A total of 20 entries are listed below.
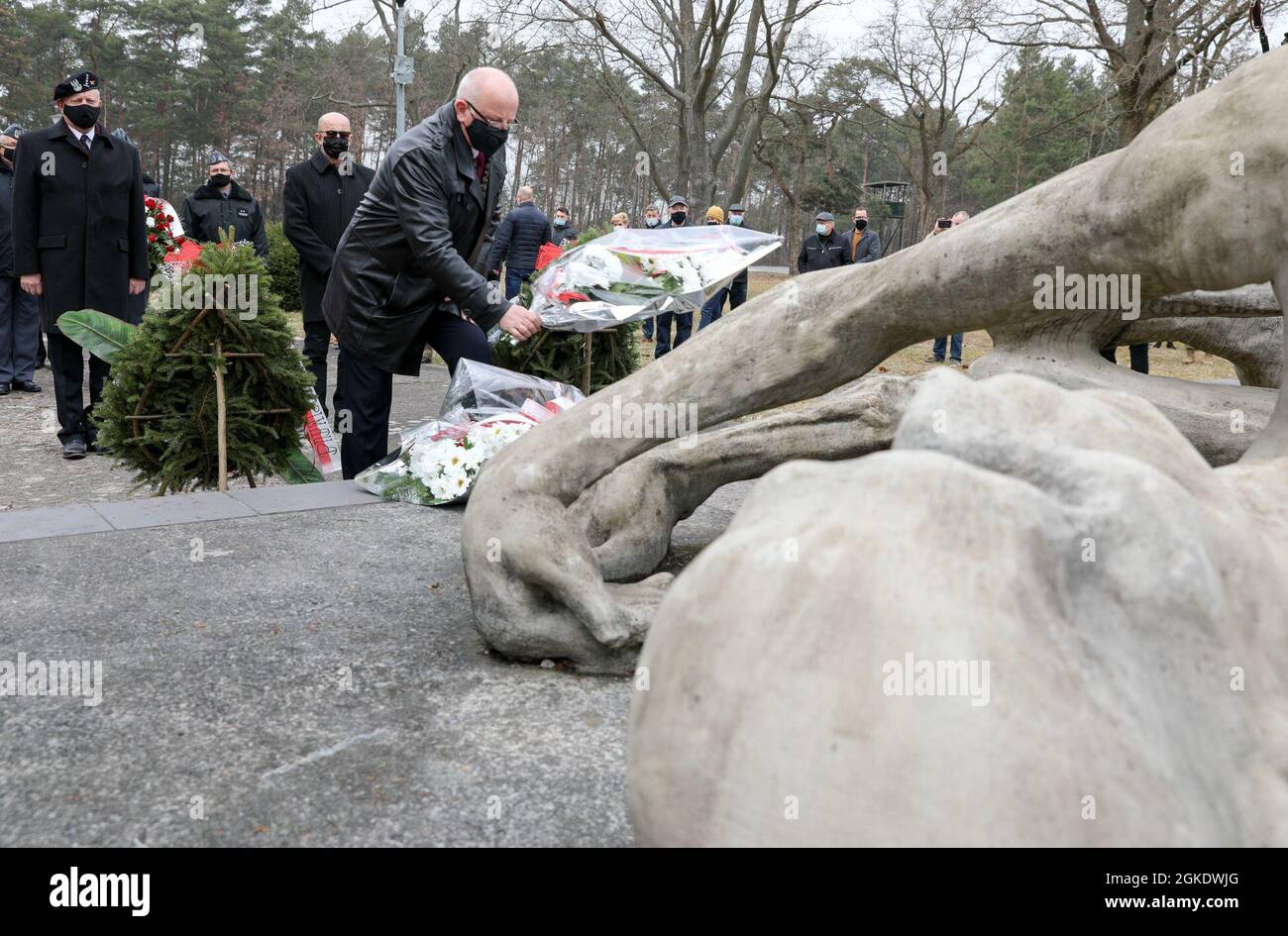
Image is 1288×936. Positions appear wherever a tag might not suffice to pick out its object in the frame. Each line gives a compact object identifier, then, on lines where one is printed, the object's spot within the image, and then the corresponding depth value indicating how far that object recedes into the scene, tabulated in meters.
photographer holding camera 13.08
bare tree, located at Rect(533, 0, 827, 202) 19.78
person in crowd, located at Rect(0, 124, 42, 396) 8.81
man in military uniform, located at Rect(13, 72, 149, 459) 6.21
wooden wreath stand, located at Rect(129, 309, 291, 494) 5.01
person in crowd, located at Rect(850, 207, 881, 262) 12.27
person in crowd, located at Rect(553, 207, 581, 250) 14.54
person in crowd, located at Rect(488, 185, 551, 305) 11.34
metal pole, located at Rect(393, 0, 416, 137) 13.31
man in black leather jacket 4.11
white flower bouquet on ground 4.05
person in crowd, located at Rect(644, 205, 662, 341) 14.25
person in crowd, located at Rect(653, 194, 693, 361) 11.91
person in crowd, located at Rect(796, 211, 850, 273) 12.32
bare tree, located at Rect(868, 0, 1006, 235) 27.27
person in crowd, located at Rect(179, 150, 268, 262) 8.75
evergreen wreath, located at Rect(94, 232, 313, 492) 5.06
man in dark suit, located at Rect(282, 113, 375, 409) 6.89
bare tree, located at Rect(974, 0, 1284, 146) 12.96
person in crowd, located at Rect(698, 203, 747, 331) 12.47
